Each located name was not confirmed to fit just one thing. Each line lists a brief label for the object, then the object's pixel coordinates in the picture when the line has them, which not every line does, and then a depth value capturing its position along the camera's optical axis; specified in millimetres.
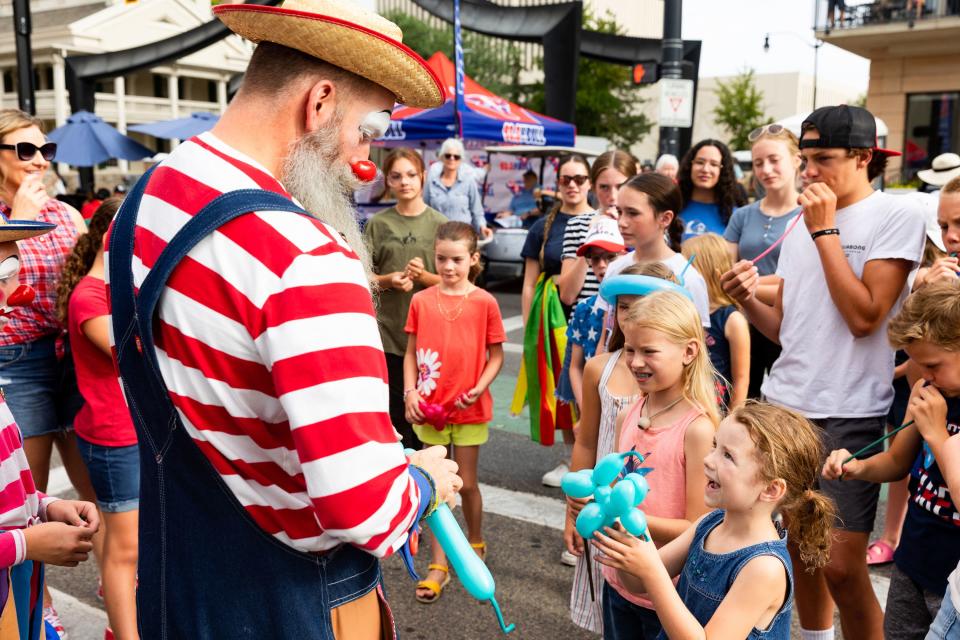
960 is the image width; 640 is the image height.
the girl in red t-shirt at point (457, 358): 4051
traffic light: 10156
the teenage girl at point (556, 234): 5094
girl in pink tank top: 2461
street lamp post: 49269
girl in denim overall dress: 1862
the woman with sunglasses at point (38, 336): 3594
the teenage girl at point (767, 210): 4375
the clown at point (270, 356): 1374
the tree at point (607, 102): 35656
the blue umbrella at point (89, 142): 13852
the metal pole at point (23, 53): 12188
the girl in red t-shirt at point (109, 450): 3129
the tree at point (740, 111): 37969
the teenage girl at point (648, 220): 3684
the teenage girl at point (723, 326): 3611
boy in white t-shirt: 2891
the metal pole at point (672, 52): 8875
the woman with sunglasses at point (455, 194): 8820
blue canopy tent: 11977
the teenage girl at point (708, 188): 5242
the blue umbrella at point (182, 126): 15555
